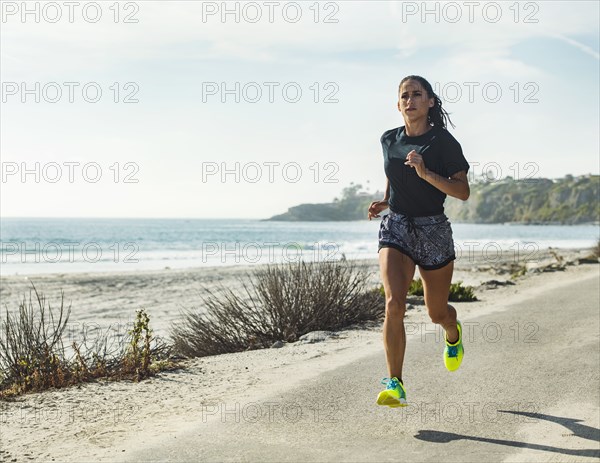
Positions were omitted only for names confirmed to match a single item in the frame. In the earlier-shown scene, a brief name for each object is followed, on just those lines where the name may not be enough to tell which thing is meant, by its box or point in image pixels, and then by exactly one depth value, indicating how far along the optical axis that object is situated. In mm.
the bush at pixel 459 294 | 14336
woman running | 5352
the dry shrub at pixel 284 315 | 10219
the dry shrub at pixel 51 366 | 7879
